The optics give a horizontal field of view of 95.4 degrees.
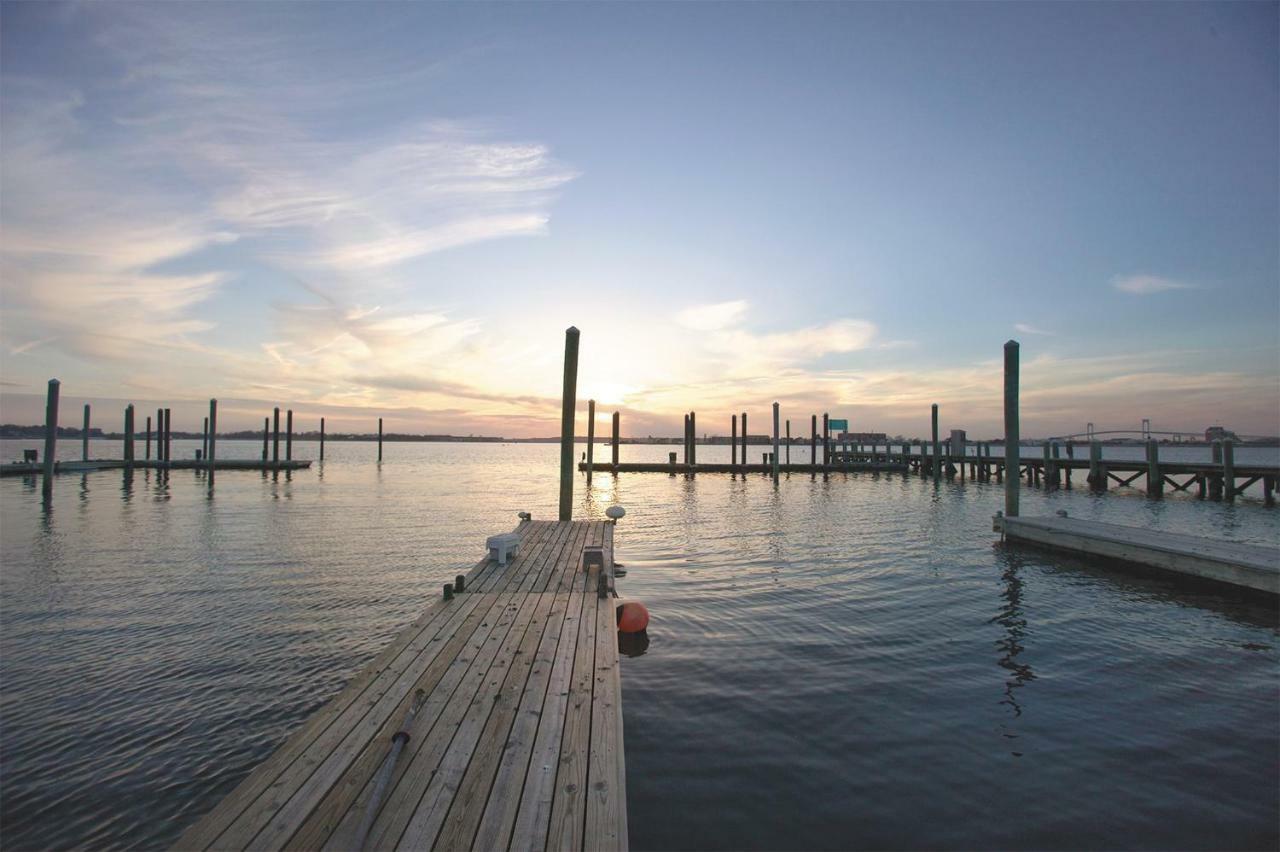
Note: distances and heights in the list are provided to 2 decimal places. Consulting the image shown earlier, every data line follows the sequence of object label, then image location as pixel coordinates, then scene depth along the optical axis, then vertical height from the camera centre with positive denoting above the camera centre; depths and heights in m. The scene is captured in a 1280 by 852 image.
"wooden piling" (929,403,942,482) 43.28 -0.99
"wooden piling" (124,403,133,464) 46.84 +0.89
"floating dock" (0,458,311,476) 43.83 -1.69
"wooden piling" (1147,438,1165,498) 32.78 -1.59
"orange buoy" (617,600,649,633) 9.31 -2.77
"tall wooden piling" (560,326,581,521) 16.06 +0.76
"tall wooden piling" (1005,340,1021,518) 17.75 +0.74
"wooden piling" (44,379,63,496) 31.33 +1.21
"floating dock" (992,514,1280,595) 11.51 -2.37
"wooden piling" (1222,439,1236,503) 29.49 -1.47
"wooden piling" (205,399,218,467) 42.28 +1.96
